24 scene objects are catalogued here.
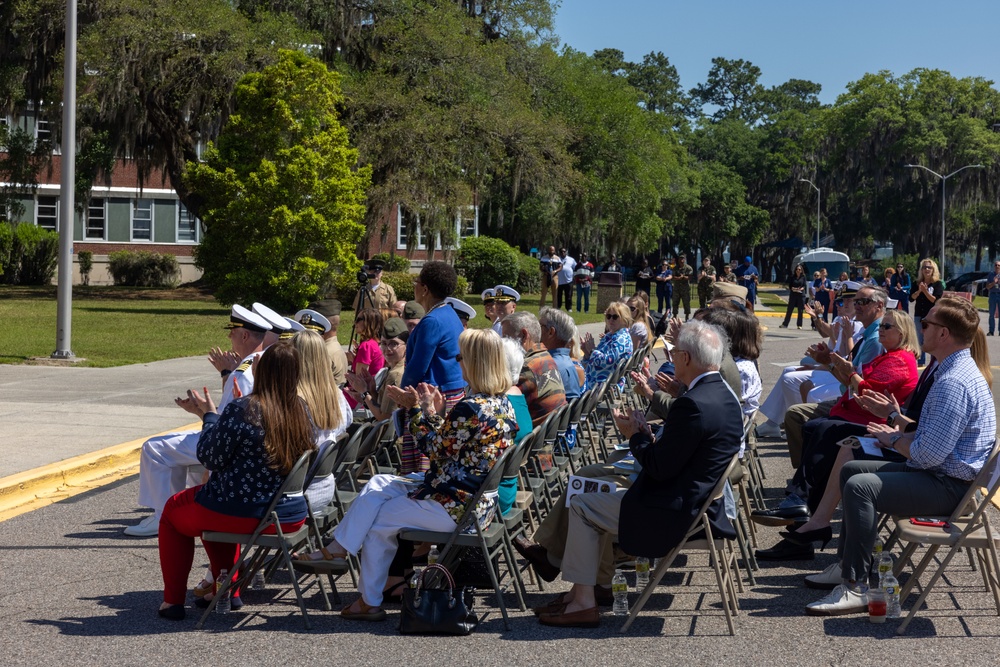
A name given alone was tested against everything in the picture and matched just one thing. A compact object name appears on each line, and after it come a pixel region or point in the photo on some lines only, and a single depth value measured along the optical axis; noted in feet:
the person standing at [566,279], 104.73
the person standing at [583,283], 111.45
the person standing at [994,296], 92.68
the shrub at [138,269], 151.12
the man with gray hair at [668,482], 18.13
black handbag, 18.10
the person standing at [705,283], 92.78
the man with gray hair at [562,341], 30.48
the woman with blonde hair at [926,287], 61.05
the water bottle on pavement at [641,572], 19.31
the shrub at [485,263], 136.87
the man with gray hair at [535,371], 26.61
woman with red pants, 18.53
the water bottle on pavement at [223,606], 19.31
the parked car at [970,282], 175.55
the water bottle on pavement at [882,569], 19.04
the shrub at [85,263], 149.07
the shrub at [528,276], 142.98
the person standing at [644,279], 110.32
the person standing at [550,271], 105.29
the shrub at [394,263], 122.53
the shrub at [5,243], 136.83
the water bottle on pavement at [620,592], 19.11
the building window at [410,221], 112.37
